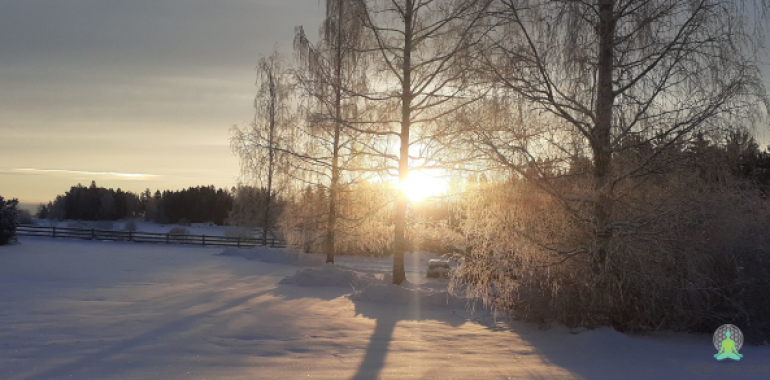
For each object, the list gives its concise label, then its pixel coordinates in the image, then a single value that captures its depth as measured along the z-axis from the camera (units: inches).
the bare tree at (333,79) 518.3
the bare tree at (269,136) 782.5
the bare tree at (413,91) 471.5
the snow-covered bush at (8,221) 1121.4
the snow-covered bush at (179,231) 1761.1
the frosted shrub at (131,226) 2308.1
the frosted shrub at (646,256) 291.0
